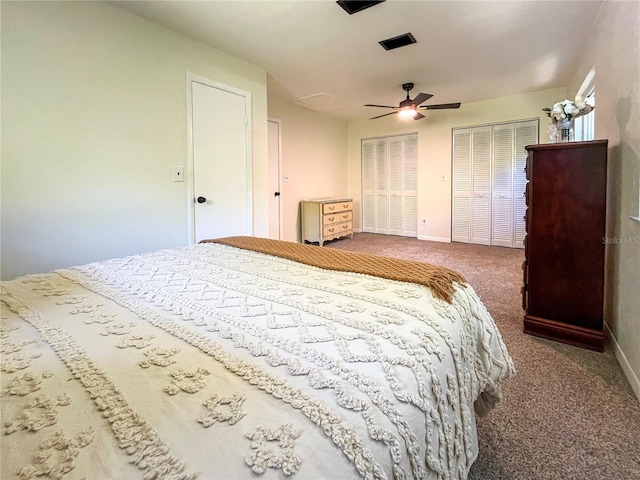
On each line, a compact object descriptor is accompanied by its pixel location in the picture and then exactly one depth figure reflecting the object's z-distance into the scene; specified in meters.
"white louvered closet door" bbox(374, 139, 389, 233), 6.59
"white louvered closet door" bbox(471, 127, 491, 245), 5.39
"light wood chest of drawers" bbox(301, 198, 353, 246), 5.49
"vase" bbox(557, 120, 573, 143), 2.43
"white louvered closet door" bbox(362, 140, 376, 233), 6.78
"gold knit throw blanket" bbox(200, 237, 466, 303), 1.16
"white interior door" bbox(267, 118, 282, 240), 5.07
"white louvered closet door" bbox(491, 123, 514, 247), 5.18
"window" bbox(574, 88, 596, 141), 3.11
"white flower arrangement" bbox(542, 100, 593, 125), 2.38
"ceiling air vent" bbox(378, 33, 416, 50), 3.04
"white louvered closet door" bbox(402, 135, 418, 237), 6.22
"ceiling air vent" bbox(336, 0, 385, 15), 2.46
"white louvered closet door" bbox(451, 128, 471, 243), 5.59
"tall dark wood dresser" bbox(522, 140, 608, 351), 2.11
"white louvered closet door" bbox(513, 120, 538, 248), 5.01
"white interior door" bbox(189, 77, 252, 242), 3.12
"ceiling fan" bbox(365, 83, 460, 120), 4.16
